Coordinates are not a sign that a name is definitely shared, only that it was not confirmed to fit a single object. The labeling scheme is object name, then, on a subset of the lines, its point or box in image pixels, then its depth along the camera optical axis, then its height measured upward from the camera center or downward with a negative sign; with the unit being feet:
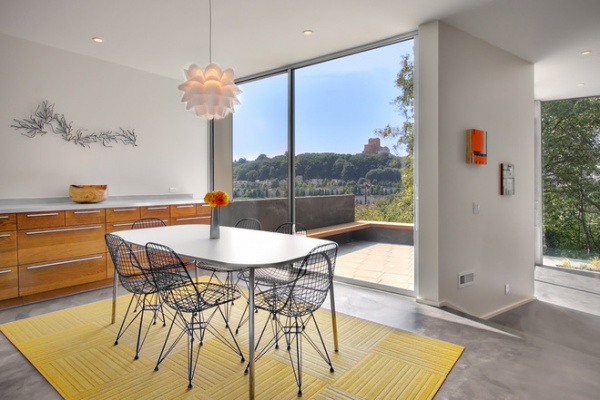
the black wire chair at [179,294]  7.66 -2.20
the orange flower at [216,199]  9.80 -0.01
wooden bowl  14.33 +0.22
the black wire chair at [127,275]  8.82 -1.89
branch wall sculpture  13.79 +2.74
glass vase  9.97 -0.71
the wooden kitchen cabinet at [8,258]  11.70 -1.87
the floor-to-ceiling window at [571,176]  20.27 +1.26
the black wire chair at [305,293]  7.34 -2.06
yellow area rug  7.24 -3.70
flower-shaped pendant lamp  9.29 +2.75
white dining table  6.99 -1.12
